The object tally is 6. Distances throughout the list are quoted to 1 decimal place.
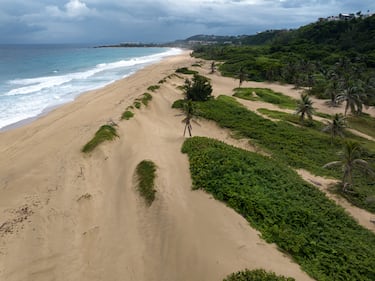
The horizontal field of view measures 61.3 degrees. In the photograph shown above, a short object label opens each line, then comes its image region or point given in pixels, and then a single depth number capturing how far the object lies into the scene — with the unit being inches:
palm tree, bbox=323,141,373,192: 1088.8
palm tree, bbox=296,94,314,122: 1915.6
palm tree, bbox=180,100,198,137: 1467.8
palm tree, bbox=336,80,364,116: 2164.1
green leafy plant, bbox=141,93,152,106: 2118.1
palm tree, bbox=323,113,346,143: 1619.1
